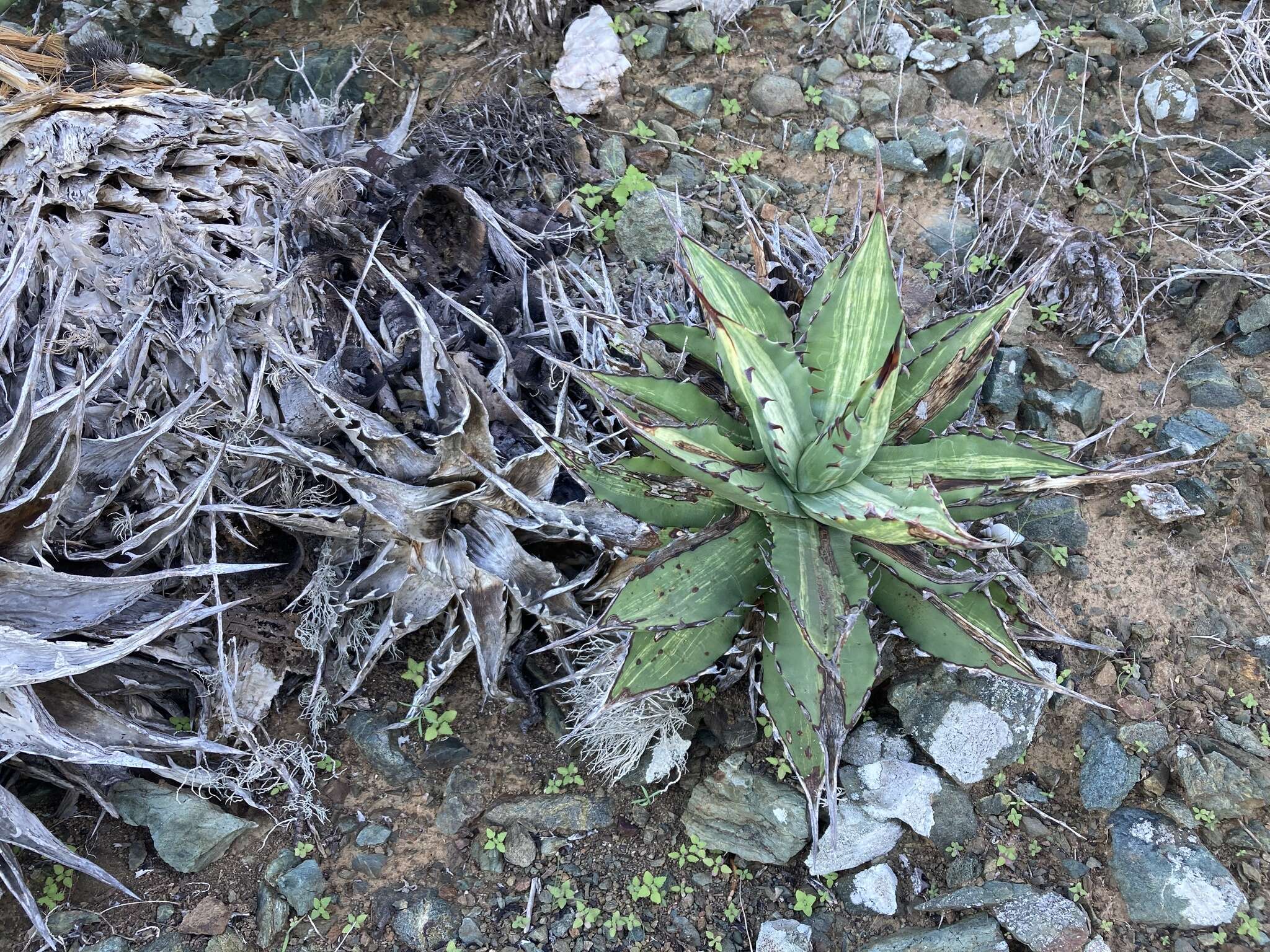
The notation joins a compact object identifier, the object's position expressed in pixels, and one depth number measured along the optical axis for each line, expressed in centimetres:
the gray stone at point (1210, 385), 260
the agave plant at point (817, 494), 178
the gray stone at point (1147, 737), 212
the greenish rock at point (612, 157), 303
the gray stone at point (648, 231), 285
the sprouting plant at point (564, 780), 222
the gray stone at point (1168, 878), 190
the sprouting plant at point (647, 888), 204
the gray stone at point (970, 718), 210
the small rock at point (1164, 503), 240
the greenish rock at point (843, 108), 316
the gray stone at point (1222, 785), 202
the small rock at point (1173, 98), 311
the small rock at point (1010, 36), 326
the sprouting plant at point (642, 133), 310
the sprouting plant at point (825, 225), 294
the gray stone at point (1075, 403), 257
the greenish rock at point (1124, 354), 271
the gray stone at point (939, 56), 327
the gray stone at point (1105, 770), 207
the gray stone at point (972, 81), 321
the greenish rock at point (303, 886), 205
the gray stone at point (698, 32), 330
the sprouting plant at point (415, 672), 237
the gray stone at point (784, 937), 193
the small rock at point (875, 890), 198
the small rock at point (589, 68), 313
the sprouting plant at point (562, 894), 205
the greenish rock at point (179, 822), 209
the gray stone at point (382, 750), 224
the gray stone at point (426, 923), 200
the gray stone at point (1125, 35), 328
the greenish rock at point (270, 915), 202
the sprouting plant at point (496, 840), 212
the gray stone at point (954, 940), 188
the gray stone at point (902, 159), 306
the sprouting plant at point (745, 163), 307
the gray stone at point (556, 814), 216
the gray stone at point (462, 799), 217
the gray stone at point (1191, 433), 250
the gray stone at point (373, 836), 214
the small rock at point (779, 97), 319
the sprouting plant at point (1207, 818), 203
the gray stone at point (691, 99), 320
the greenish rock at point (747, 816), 205
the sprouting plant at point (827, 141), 310
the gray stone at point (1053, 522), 241
